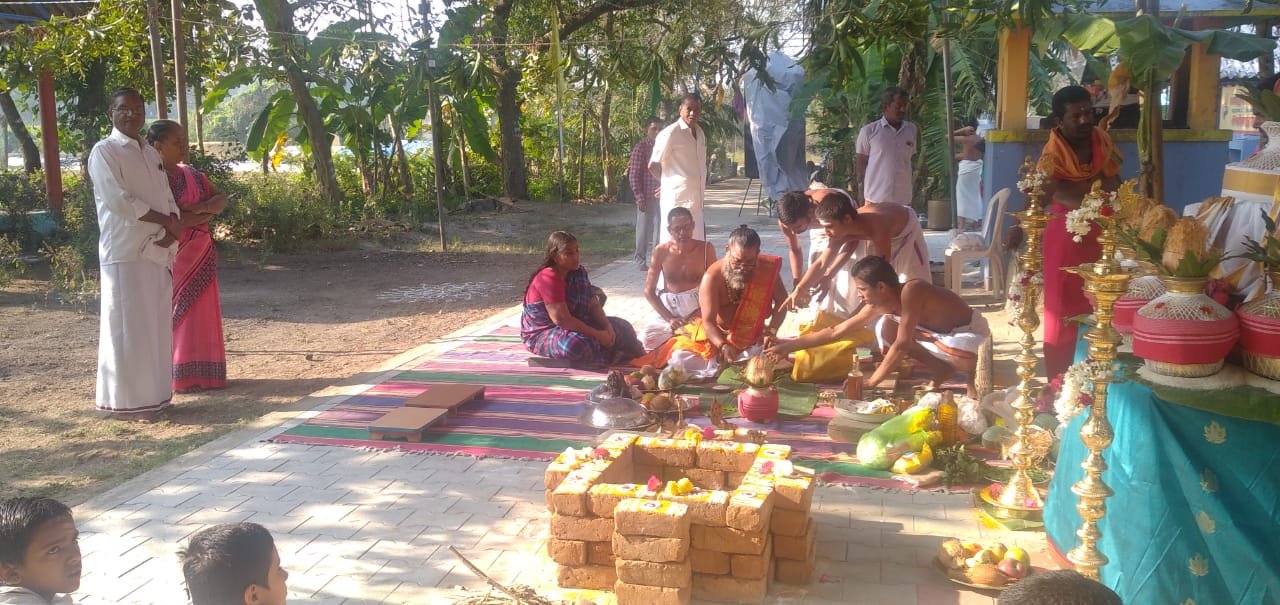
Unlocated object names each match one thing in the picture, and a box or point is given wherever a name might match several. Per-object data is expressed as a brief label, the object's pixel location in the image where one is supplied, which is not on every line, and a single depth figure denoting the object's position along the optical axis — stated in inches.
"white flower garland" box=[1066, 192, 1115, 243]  117.4
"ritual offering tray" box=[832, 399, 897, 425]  193.3
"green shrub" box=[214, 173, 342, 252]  488.1
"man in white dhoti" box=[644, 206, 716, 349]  271.1
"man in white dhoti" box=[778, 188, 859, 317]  254.5
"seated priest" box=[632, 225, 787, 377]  240.4
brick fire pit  124.4
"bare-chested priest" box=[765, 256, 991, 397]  215.2
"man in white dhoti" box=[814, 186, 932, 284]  250.4
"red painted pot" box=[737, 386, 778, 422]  207.6
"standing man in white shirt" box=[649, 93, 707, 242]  354.6
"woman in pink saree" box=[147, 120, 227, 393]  237.1
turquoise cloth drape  105.7
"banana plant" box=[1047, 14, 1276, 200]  195.6
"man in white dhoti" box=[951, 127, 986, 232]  469.4
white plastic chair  328.8
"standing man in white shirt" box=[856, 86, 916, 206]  337.4
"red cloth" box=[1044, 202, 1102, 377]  199.6
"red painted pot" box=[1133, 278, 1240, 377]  105.4
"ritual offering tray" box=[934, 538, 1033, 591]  129.4
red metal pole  446.9
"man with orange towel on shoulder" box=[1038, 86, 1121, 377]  203.5
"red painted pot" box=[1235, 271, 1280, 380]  105.2
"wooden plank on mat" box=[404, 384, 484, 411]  213.8
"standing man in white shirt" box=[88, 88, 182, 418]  214.2
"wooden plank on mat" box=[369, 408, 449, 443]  199.6
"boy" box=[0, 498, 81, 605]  91.6
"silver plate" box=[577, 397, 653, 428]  203.3
